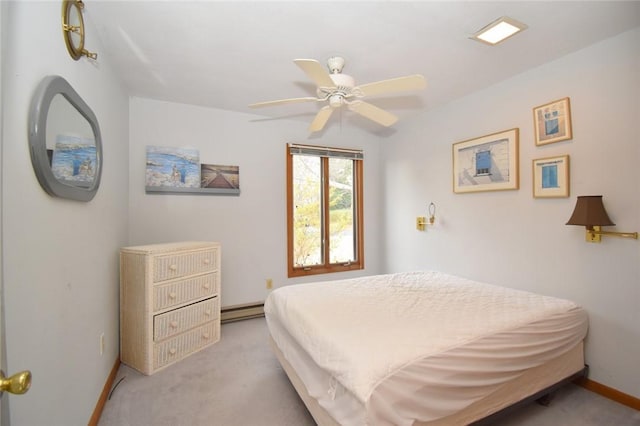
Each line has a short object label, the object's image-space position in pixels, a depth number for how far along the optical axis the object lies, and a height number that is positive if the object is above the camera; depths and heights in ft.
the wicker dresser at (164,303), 7.13 -2.40
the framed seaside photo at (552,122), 6.93 +2.28
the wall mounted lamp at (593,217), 6.06 -0.15
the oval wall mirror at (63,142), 3.50 +1.12
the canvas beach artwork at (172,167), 9.59 +1.66
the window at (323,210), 11.99 +0.13
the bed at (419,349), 3.95 -2.28
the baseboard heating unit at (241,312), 10.46 -3.74
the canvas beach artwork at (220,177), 10.35 +1.41
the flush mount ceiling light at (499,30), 5.56 +3.75
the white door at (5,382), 1.93 -1.15
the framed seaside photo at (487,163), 8.08 +1.51
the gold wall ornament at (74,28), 4.36 +3.05
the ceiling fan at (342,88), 5.55 +2.69
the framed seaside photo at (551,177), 6.96 +0.86
